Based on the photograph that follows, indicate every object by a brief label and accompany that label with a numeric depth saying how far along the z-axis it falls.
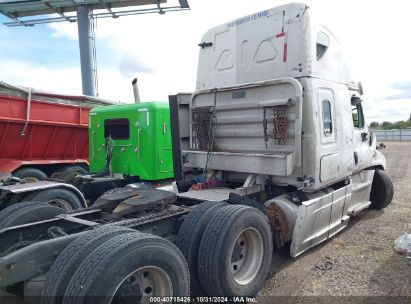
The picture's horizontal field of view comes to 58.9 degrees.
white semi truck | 2.85
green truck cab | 7.39
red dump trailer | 7.82
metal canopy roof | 19.45
